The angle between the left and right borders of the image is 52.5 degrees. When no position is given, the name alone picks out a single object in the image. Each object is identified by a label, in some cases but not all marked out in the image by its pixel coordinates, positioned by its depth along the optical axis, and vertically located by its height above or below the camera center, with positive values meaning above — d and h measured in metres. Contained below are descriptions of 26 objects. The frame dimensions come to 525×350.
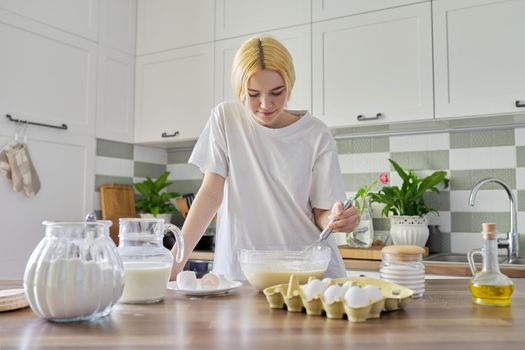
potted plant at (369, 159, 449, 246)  2.57 +0.04
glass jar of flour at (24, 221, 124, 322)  0.83 -0.10
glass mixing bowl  1.13 -0.12
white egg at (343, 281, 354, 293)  0.91 -0.13
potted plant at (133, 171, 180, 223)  3.37 +0.08
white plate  1.11 -0.17
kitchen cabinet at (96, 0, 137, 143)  3.13 +0.84
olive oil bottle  0.99 -0.13
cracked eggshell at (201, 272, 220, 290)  1.13 -0.15
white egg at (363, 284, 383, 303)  0.87 -0.13
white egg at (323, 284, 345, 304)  0.87 -0.13
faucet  2.40 -0.09
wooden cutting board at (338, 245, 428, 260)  2.42 -0.19
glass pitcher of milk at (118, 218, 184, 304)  1.01 -0.10
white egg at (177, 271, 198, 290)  1.13 -0.15
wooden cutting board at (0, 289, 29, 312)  0.94 -0.16
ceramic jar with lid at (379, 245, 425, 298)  1.08 -0.12
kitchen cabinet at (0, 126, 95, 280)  2.61 +0.09
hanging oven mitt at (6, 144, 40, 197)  2.59 +0.19
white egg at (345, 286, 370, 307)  0.84 -0.14
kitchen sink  2.42 -0.22
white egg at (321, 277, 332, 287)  0.96 -0.13
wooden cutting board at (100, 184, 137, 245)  3.14 +0.04
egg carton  0.85 -0.15
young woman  1.58 +0.10
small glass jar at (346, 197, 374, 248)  2.70 -0.11
